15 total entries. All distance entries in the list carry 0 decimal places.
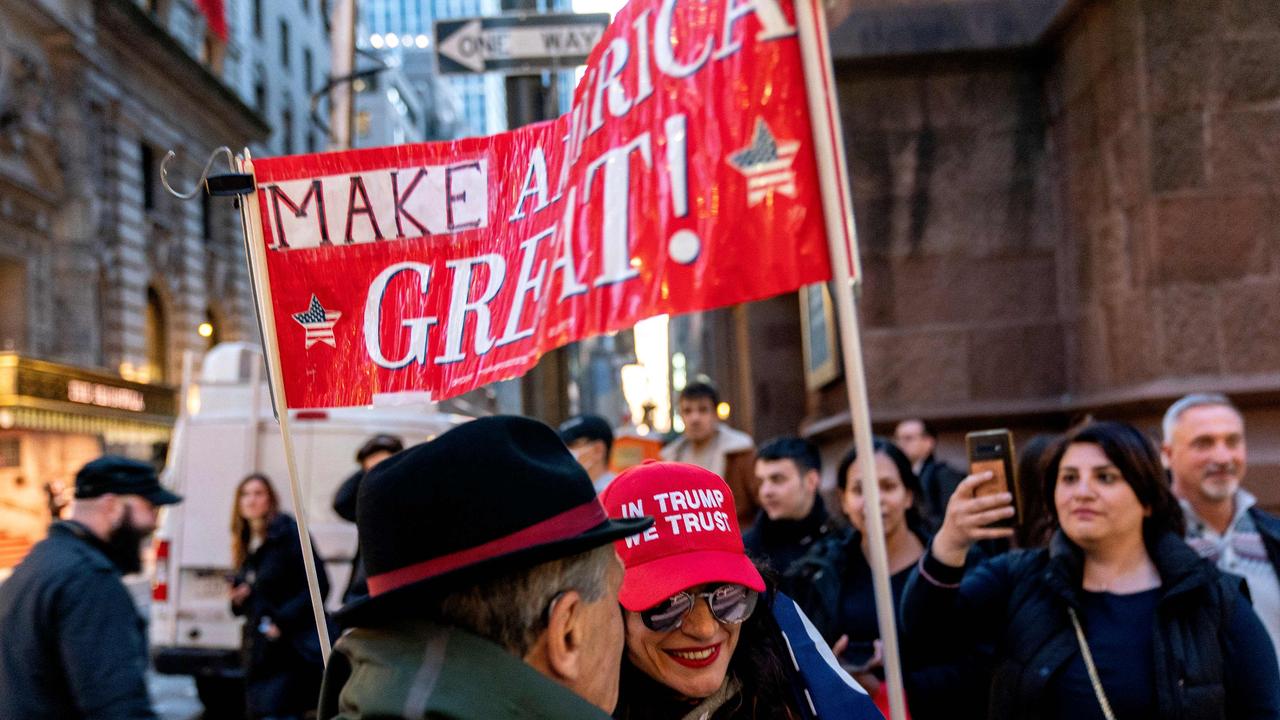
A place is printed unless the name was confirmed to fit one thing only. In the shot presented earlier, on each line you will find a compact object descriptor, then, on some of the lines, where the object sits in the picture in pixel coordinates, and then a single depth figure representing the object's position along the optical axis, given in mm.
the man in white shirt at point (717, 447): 7785
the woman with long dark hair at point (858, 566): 4047
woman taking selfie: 3061
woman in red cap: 2502
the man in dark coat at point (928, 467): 6293
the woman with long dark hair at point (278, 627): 7121
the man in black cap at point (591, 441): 6793
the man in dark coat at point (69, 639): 4027
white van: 9656
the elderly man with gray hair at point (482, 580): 1487
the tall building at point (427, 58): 80562
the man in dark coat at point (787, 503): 4832
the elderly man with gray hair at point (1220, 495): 3961
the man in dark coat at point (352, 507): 6004
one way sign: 7738
